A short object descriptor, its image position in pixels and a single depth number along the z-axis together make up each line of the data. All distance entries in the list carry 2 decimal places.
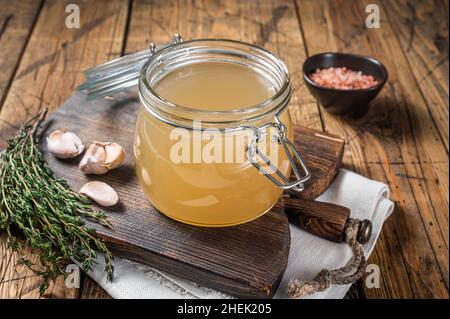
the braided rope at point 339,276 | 1.02
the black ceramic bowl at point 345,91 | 1.47
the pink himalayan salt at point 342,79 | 1.53
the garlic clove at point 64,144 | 1.18
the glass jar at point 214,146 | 0.95
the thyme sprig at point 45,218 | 1.03
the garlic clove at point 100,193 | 1.09
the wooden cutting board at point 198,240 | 1.00
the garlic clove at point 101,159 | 1.14
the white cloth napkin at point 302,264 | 1.05
